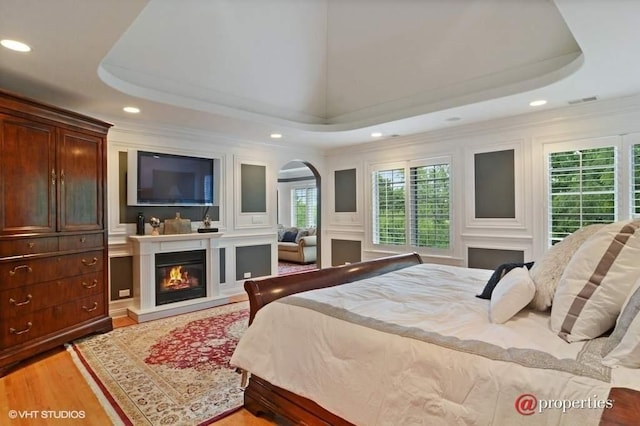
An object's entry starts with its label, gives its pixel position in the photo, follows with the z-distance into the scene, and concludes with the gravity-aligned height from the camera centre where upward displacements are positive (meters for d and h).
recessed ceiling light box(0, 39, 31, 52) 2.43 +1.22
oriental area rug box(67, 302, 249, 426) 2.25 -1.27
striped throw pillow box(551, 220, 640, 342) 1.37 -0.30
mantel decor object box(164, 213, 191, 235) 4.65 -0.17
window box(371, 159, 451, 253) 5.14 +0.09
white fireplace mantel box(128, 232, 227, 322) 4.23 -0.74
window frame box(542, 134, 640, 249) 3.68 +0.45
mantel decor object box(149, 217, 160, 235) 4.49 -0.13
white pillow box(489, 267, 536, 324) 1.68 -0.44
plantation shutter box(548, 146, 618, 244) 3.80 +0.25
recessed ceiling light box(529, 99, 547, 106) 3.78 +1.20
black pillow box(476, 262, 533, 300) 2.12 -0.42
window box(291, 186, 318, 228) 10.60 +0.20
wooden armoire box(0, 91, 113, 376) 2.84 -0.13
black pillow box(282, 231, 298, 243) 9.18 -0.65
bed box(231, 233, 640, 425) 1.14 -0.59
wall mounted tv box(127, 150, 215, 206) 4.40 +0.47
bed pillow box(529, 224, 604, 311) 1.73 -0.30
